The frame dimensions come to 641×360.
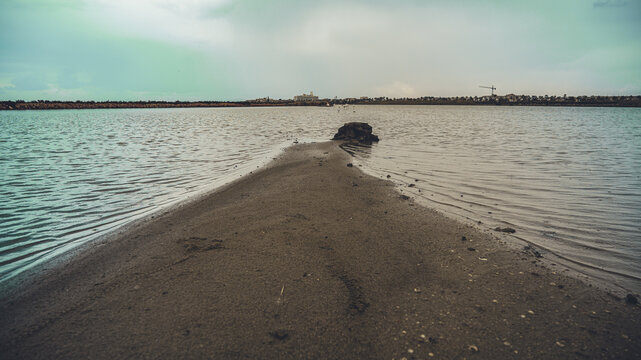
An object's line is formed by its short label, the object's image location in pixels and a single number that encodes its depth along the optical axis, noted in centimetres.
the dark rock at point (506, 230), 542
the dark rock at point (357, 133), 2141
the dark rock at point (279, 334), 277
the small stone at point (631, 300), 327
